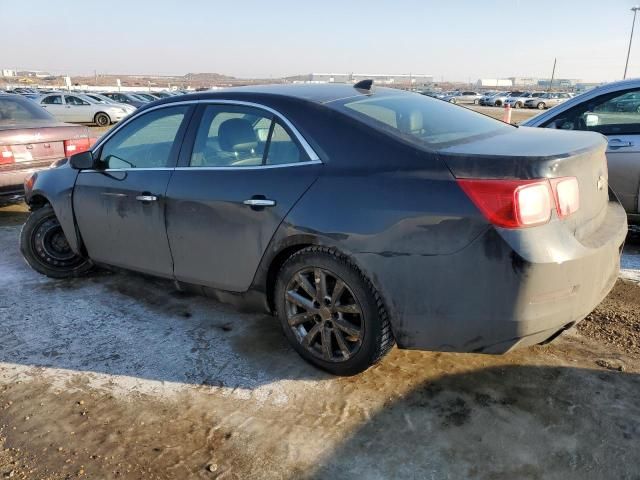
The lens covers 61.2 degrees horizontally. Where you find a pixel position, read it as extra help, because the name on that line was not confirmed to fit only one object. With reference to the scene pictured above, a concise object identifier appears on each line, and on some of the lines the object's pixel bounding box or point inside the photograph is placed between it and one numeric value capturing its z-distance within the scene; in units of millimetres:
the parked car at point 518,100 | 53219
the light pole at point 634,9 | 61831
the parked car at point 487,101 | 58469
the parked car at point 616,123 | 4867
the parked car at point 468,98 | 65363
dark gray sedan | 2422
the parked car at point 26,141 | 6254
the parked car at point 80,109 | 22906
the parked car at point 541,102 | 52188
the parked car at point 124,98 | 29514
